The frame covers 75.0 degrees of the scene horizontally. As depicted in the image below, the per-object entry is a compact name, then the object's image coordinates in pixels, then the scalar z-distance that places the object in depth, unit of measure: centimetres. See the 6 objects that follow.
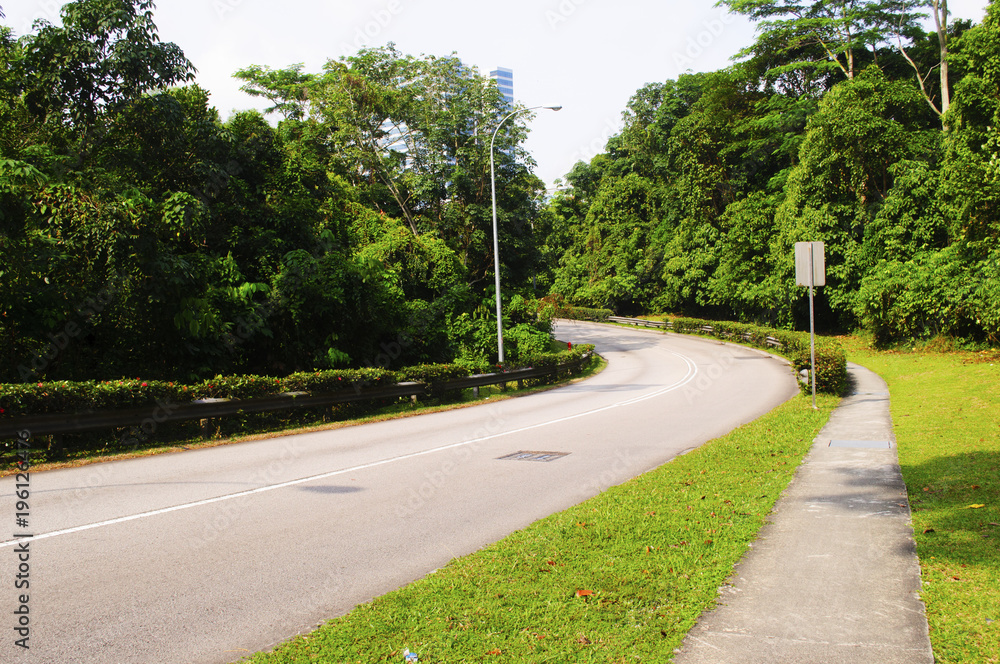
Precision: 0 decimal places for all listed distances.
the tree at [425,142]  3425
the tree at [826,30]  3966
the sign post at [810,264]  1382
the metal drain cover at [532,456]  1102
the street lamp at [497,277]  2367
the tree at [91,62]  1496
